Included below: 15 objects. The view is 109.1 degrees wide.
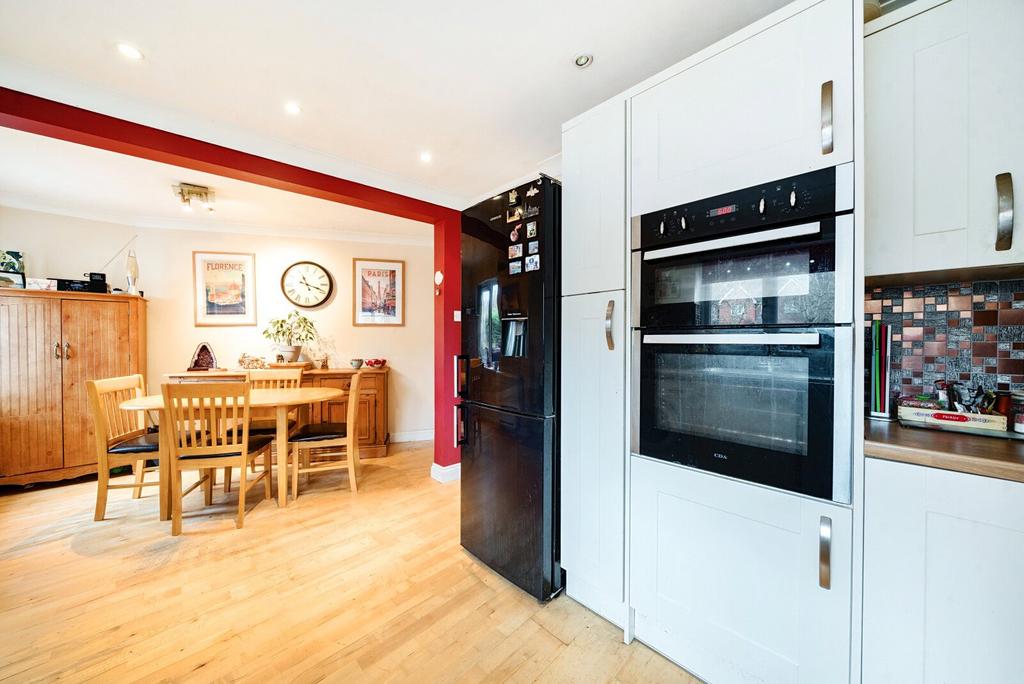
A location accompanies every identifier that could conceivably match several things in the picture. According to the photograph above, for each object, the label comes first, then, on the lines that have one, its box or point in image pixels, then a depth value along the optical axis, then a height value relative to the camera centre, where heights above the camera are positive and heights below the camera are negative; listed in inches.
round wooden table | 93.6 -18.0
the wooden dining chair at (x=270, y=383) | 123.0 -16.8
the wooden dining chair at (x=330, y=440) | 110.6 -31.4
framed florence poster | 153.6 +21.7
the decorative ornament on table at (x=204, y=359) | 150.5 -8.5
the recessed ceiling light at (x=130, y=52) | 65.5 +52.4
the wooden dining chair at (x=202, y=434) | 88.6 -23.9
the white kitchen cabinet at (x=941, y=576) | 33.4 -23.3
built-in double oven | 39.6 +0.4
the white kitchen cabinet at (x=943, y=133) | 38.8 +23.3
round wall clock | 164.7 +24.6
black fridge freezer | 65.4 -8.8
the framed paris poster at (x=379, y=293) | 174.9 +22.3
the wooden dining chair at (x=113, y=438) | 93.1 -27.6
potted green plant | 158.4 +2.1
